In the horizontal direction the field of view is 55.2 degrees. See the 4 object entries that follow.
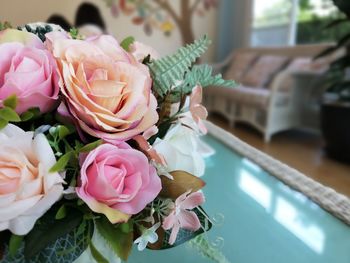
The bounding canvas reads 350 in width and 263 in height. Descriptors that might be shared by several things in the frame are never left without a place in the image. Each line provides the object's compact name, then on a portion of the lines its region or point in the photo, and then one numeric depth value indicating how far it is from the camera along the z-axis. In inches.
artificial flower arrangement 11.1
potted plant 83.6
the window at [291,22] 127.4
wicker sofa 109.3
